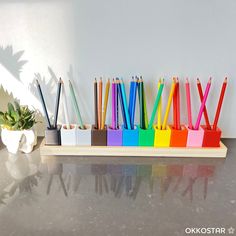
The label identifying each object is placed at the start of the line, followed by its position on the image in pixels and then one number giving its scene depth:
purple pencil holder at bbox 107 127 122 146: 0.72
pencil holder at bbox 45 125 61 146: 0.72
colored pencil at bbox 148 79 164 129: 0.71
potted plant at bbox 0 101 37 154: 0.72
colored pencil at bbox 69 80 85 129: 0.72
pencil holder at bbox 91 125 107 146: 0.72
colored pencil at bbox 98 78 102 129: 0.71
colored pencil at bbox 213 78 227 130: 0.71
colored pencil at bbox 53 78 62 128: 0.71
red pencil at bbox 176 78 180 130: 0.73
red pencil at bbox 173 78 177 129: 0.73
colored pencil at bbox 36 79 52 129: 0.70
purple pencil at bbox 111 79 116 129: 0.70
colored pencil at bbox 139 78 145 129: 0.71
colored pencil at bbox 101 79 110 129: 0.71
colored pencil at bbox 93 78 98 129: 0.70
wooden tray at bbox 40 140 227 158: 0.73
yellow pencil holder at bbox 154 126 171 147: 0.72
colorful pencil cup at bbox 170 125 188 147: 0.72
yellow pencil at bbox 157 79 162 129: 0.73
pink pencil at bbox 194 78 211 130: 0.70
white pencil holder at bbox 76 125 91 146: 0.73
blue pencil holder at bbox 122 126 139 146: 0.72
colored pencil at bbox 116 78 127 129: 0.71
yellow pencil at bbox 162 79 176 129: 0.71
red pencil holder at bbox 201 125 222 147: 0.73
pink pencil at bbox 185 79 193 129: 0.73
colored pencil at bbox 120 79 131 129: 0.70
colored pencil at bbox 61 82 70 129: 0.74
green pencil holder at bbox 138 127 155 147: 0.72
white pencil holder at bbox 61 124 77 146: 0.72
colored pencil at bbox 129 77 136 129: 0.71
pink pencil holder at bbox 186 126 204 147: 0.72
